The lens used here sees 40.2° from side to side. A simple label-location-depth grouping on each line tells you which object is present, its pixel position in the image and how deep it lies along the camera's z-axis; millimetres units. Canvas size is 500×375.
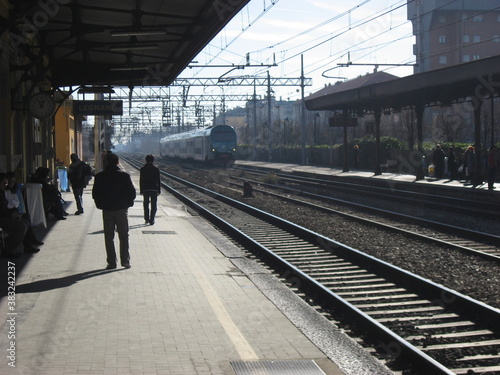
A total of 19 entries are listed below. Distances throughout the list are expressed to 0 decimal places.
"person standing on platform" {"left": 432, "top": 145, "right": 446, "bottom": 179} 28856
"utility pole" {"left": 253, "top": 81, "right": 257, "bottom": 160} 52144
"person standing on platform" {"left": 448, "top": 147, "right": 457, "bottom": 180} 27688
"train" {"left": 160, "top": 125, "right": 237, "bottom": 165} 48750
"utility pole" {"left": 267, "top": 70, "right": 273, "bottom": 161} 48656
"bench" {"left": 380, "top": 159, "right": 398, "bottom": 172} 36812
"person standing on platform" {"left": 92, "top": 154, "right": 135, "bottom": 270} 9422
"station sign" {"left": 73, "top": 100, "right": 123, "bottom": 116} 21109
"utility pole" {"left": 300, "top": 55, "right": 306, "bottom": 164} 45656
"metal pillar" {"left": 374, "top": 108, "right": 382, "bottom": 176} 31983
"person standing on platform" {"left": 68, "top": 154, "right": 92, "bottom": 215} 16797
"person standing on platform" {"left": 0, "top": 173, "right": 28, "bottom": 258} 9922
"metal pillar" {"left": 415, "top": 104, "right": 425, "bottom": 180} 28312
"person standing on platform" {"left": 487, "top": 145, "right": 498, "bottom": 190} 22234
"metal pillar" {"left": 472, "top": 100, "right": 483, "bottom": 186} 23906
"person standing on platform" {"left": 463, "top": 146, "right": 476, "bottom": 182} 24797
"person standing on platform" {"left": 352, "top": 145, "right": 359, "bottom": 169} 40219
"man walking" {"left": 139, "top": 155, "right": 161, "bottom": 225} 15422
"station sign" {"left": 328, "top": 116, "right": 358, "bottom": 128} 34438
